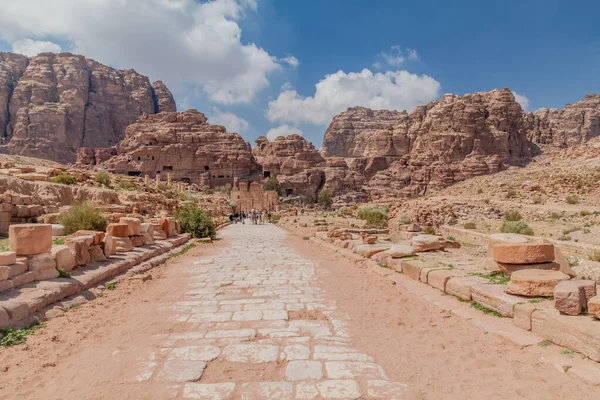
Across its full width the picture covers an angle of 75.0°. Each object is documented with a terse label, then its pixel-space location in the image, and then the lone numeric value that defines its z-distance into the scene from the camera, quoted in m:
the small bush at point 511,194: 36.88
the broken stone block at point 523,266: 6.06
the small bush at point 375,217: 26.88
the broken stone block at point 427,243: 10.03
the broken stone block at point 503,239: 7.52
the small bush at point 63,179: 18.38
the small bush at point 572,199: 30.42
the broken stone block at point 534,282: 5.05
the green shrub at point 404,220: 24.81
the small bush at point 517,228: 18.55
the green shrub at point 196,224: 17.41
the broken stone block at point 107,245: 8.60
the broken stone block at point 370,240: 12.49
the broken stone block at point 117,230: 9.94
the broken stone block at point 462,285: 6.05
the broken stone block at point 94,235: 8.22
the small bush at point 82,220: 11.12
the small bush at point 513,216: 24.98
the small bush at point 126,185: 24.28
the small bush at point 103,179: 22.59
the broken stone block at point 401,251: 9.17
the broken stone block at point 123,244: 9.66
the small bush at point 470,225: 23.27
